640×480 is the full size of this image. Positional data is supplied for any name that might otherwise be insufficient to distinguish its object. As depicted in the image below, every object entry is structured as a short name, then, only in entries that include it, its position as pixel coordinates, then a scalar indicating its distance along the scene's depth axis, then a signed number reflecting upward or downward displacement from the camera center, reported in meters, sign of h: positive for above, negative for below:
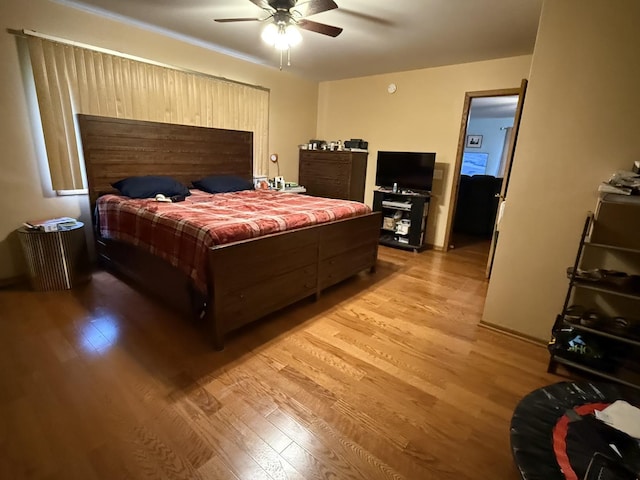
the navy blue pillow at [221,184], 3.69 -0.36
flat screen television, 4.23 -0.12
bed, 2.00 -0.70
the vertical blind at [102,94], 2.71 +0.55
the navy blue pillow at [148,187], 3.01 -0.36
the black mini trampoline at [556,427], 1.02 -0.96
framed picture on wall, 8.13 +0.60
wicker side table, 2.60 -0.93
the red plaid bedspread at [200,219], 2.00 -0.49
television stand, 4.28 -0.80
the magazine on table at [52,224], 2.63 -0.67
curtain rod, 2.54 +0.90
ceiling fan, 2.21 +1.02
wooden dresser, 4.66 -0.23
